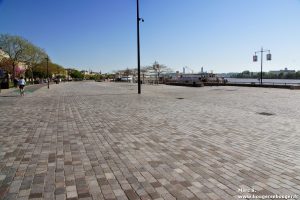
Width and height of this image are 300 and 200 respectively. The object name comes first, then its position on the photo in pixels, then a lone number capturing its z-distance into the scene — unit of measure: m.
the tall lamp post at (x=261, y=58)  35.26
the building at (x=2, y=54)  42.38
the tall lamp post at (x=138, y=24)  17.73
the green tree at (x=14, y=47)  42.70
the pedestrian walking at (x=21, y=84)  18.38
